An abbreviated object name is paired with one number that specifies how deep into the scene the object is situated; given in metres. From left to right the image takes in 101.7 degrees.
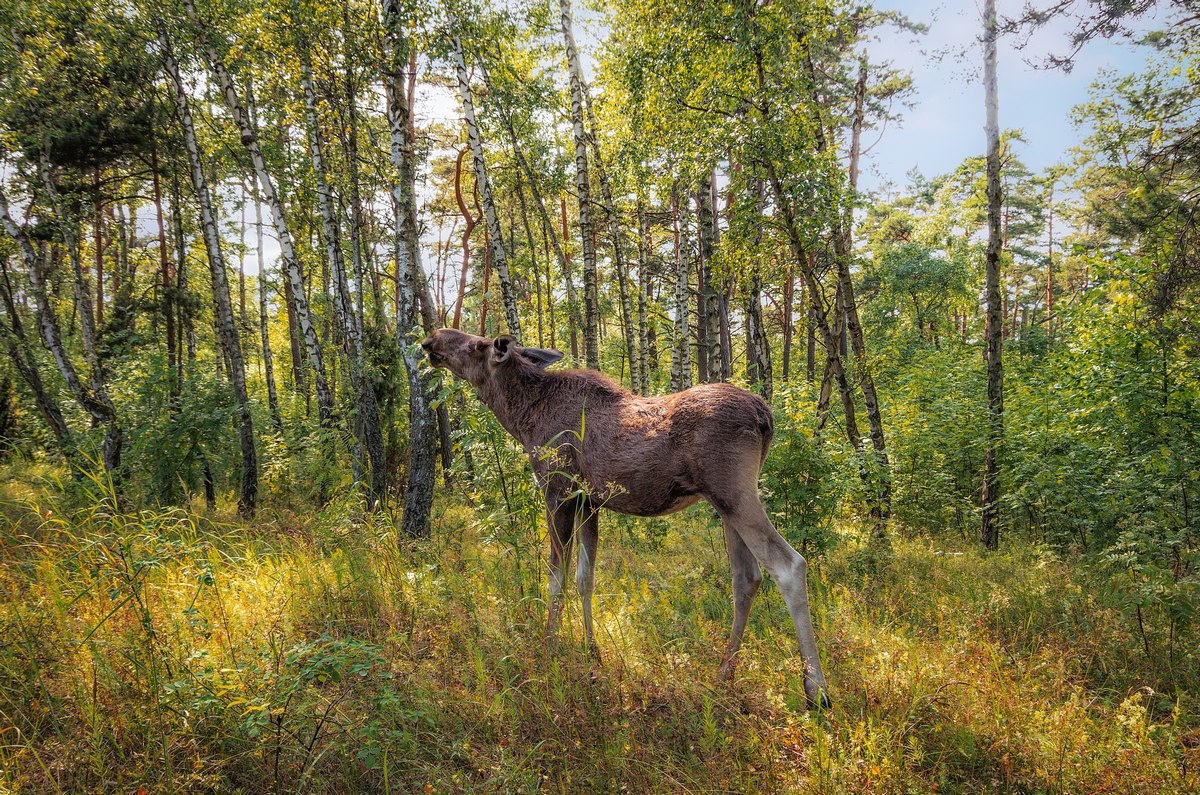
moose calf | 3.01
